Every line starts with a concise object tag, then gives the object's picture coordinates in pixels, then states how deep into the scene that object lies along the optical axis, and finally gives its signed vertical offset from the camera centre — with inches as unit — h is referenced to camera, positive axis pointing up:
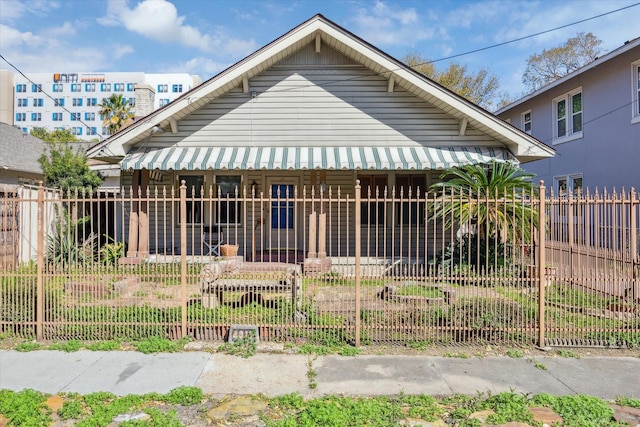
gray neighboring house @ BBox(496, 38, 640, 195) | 530.3 +139.1
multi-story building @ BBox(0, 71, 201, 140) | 2999.5 +962.9
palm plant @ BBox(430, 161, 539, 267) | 340.8 +9.0
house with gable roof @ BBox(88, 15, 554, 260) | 430.9 +104.0
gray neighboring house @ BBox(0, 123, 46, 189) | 697.0 +113.7
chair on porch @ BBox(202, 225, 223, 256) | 485.3 -18.9
